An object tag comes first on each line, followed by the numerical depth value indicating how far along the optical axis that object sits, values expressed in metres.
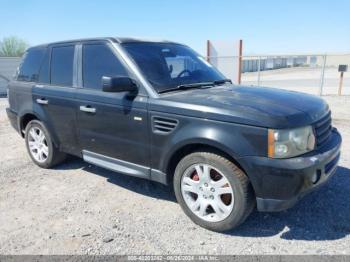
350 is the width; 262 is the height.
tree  36.84
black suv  2.87
